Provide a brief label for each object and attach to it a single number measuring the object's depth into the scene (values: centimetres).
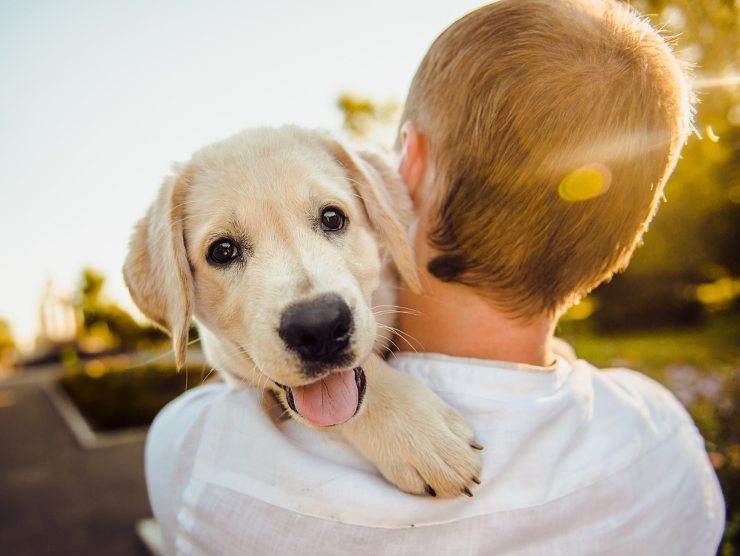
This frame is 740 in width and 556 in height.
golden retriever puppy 30
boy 28
